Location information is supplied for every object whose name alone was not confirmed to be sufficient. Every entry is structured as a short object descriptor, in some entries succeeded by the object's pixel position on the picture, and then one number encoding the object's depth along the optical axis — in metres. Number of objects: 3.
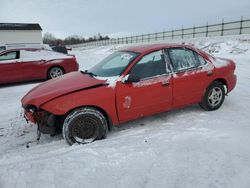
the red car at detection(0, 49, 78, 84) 6.77
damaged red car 2.88
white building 26.72
